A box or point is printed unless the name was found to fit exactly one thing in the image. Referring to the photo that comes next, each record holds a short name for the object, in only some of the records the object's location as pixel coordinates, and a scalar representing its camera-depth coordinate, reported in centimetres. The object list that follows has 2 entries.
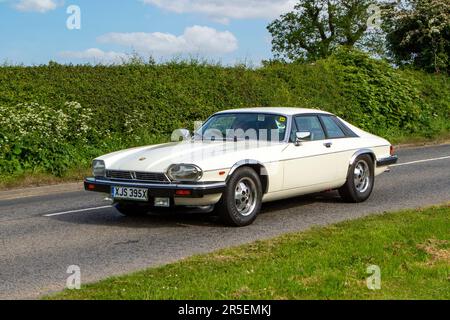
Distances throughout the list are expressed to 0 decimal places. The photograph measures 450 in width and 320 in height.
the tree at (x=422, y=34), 2844
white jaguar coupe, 809
